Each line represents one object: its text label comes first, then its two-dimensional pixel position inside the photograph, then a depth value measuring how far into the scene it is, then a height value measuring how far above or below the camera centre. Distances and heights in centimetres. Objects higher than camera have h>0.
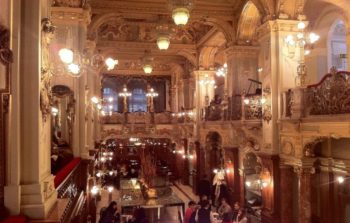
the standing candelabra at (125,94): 2834 +200
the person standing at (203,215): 1001 -278
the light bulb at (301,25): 1113 +290
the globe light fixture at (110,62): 1047 +170
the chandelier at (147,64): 1395 +216
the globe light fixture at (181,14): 693 +205
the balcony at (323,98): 800 +46
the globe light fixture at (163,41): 936 +205
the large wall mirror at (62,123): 903 -9
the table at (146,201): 1388 -344
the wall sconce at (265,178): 1156 -204
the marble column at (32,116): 402 +4
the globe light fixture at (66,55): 658 +121
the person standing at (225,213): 1079 -301
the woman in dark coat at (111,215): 1030 -290
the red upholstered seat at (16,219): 364 -105
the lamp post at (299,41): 1119 +242
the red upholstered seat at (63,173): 591 -103
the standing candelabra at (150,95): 2853 +189
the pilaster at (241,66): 1535 +225
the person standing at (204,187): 1730 -347
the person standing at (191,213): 1004 -274
